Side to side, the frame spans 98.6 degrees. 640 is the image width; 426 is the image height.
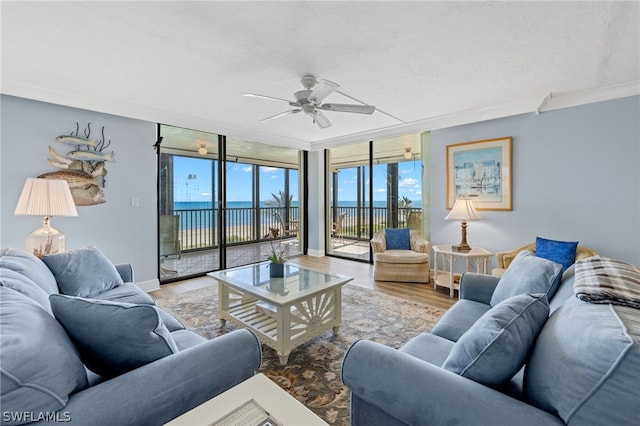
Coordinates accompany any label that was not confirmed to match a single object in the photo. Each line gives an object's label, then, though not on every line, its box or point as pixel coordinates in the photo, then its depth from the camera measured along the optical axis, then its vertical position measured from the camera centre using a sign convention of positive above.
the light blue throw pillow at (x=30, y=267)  1.57 -0.36
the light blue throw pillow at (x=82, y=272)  2.04 -0.50
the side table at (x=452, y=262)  3.42 -0.72
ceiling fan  2.52 +1.02
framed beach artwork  3.66 +0.50
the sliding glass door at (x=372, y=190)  5.20 +0.41
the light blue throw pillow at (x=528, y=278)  1.56 -0.42
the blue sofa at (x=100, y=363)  0.71 -0.50
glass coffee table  2.05 -0.83
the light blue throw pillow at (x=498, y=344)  0.91 -0.46
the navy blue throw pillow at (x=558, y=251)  2.86 -0.45
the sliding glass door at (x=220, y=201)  4.18 +0.14
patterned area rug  1.69 -1.11
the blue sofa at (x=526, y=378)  0.69 -0.53
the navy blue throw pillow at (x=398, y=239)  4.42 -0.49
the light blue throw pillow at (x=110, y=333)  0.96 -0.44
